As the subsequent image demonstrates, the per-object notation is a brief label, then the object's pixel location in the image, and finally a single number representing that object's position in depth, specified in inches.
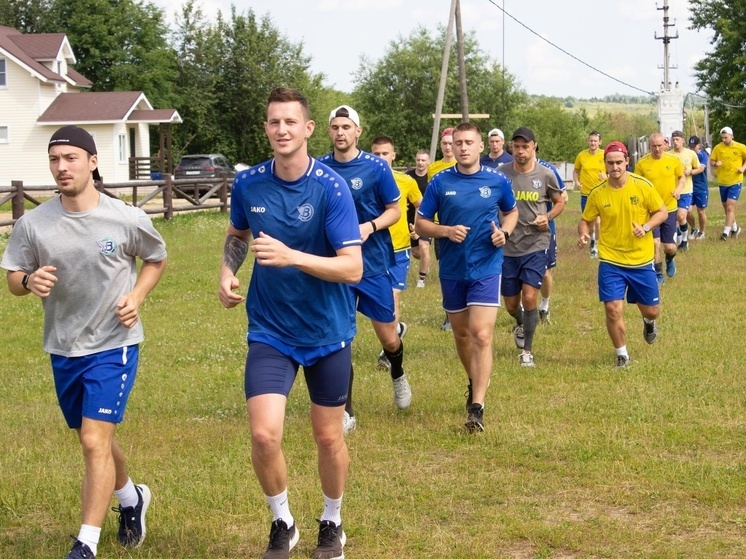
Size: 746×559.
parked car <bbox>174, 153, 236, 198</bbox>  1825.8
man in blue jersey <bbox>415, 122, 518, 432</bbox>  338.0
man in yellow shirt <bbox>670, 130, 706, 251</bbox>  763.4
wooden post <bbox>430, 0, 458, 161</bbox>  1256.2
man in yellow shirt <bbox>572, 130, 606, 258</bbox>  794.2
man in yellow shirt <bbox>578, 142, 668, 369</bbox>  416.5
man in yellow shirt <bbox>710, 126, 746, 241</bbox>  901.2
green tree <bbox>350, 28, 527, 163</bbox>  2960.1
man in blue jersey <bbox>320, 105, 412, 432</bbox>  330.0
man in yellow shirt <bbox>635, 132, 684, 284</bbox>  669.9
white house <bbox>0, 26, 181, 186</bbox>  2078.0
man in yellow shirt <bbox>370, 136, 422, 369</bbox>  402.6
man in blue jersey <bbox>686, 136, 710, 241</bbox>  884.6
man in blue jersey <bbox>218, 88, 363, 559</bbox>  208.4
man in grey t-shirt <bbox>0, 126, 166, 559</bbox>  209.0
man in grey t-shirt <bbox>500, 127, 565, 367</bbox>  438.9
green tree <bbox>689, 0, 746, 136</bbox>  2778.1
